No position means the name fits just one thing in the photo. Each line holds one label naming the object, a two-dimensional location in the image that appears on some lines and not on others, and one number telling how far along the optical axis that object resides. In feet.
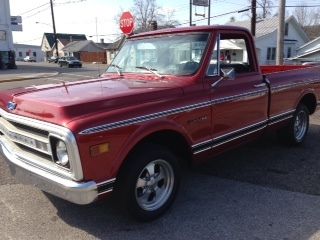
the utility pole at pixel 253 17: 55.30
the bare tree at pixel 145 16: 186.07
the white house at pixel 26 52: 277.12
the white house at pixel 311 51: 89.04
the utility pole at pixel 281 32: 34.69
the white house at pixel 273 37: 107.68
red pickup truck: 8.56
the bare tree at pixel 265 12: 143.65
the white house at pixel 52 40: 239.24
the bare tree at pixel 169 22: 176.21
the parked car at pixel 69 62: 127.26
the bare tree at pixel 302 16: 182.89
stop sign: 28.23
